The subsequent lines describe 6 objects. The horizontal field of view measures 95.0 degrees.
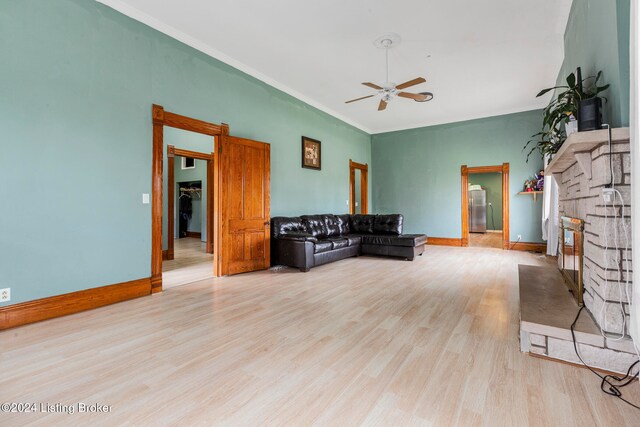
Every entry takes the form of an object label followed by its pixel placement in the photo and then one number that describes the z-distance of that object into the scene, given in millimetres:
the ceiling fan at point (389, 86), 4000
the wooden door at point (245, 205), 4484
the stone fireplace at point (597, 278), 1796
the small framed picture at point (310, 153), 6355
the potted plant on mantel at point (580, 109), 1978
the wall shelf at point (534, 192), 6655
